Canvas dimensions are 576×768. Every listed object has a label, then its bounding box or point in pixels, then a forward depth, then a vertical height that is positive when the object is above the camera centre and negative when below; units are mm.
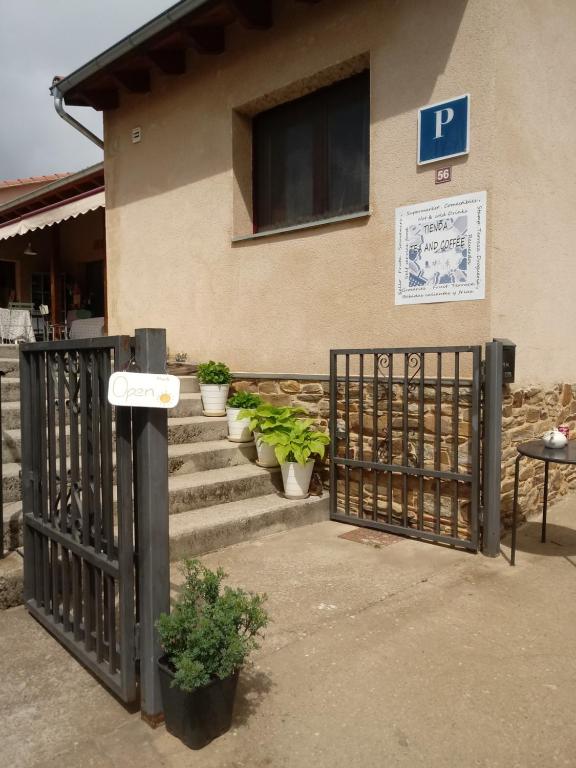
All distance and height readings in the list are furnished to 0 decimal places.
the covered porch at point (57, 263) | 10750 +1958
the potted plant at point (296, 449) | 4777 -831
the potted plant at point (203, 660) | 1992 -1091
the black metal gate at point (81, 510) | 2250 -746
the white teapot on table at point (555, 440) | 3727 -593
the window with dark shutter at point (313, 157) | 5266 +1919
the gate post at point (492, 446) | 4047 -693
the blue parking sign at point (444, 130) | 4293 +1690
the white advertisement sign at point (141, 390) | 2105 -148
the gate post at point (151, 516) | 2182 -640
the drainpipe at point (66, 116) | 7016 +2991
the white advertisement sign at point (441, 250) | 4273 +777
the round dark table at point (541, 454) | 3466 -658
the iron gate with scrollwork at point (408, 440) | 4242 -732
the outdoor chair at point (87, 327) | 9812 +410
